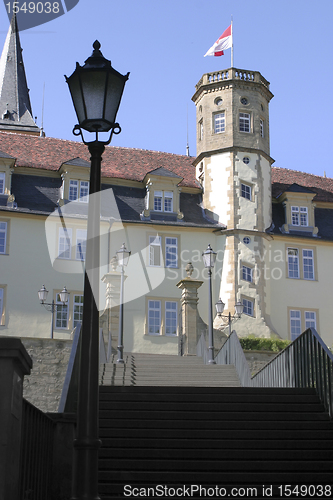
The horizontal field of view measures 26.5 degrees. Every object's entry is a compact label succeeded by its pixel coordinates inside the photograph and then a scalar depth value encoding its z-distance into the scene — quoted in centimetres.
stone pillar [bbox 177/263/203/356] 2570
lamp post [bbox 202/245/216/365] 2044
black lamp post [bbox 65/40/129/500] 567
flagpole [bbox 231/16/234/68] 3816
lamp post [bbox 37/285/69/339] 2866
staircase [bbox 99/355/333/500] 866
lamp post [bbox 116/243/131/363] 2243
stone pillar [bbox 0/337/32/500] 565
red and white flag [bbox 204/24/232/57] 3731
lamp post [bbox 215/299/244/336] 2786
